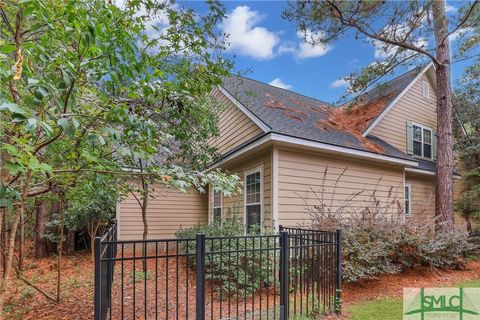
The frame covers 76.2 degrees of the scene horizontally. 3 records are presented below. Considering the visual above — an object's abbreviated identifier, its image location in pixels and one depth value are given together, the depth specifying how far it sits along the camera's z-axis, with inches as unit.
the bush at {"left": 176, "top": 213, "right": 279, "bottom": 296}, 214.4
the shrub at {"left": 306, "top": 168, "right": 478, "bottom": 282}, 233.1
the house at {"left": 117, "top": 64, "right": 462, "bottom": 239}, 289.1
